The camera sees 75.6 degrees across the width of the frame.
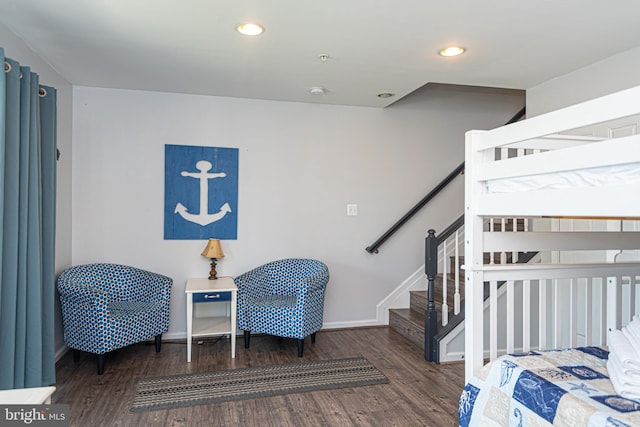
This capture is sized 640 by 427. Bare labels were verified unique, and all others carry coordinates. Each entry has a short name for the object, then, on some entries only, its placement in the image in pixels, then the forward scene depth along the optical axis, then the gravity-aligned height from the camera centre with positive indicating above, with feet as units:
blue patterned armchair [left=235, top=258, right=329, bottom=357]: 11.43 -2.44
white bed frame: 4.11 +0.09
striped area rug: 8.79 -3.89
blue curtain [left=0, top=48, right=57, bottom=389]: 7.27 -0.22
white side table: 10.98 -2.51
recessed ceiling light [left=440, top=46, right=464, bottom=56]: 8.91 +3.65
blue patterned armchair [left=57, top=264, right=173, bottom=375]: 9.94 -2.38
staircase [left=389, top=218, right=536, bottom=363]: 10.98 -2.82
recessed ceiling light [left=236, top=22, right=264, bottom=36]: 7.84 +3.62
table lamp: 12.35 -1.04
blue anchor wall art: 12.71 +0.71
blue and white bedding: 4.23 -1.97
